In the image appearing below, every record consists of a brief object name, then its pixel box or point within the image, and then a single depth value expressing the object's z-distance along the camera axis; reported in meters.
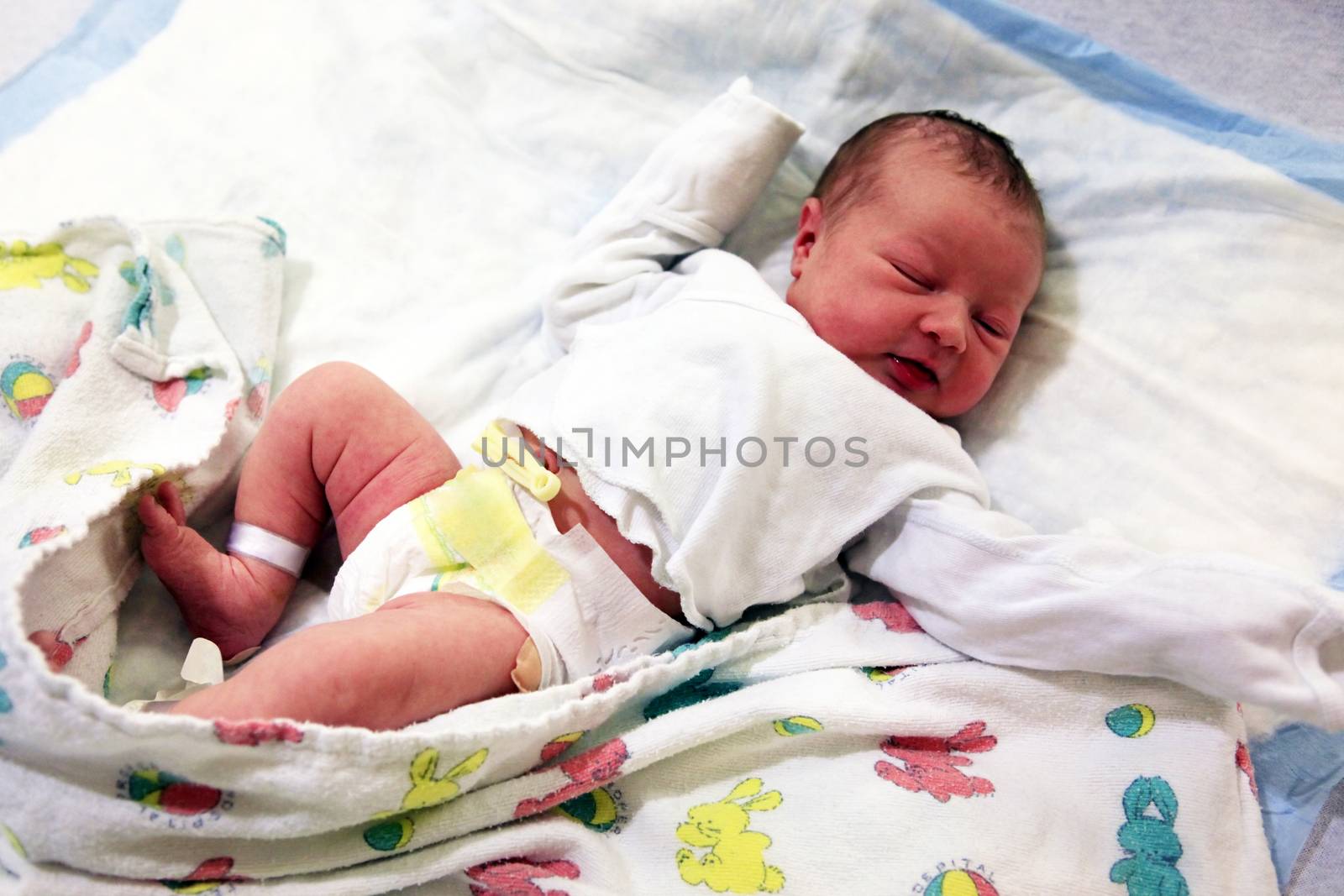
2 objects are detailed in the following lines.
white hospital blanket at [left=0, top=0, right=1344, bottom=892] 0.53
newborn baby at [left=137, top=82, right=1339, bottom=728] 0.50
